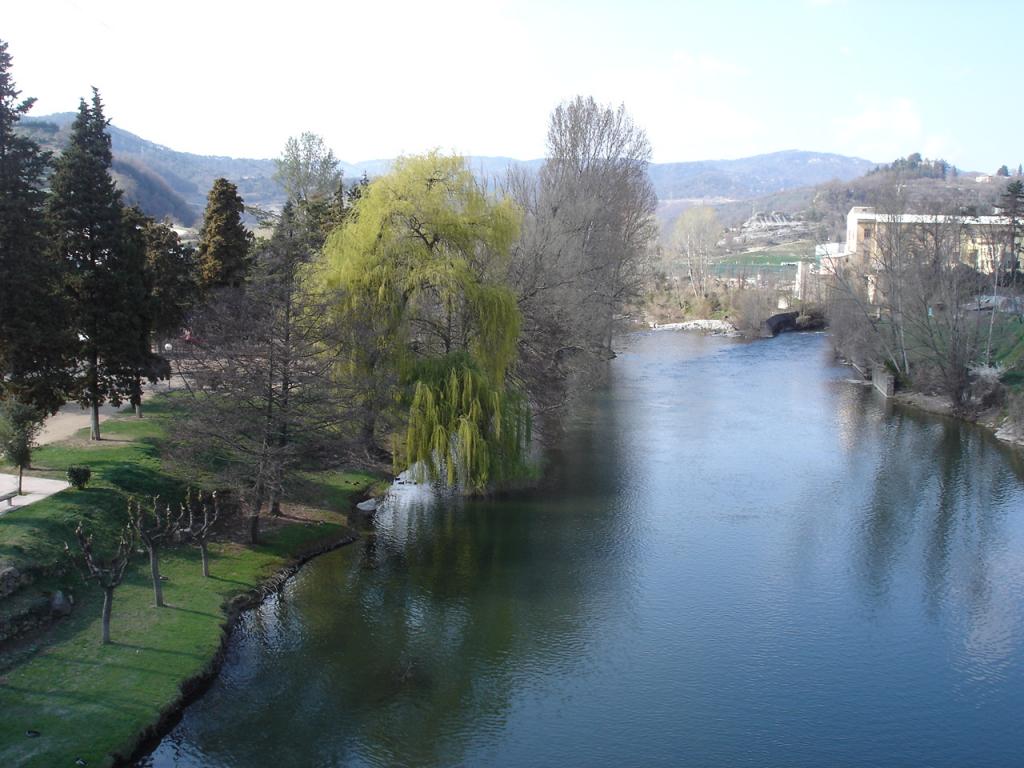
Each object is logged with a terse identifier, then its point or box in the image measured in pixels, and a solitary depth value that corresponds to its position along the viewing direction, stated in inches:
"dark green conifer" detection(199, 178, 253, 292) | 1446.9
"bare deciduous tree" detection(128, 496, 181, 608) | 701.9
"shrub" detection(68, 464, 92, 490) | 824.9
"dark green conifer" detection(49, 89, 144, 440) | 1002.1
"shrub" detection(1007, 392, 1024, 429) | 1480.9
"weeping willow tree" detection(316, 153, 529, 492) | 992.2
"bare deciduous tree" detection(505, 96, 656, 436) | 1189.7
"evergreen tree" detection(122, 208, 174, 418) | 1040.8
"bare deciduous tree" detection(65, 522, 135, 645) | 619.8
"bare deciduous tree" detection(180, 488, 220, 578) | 757.9
